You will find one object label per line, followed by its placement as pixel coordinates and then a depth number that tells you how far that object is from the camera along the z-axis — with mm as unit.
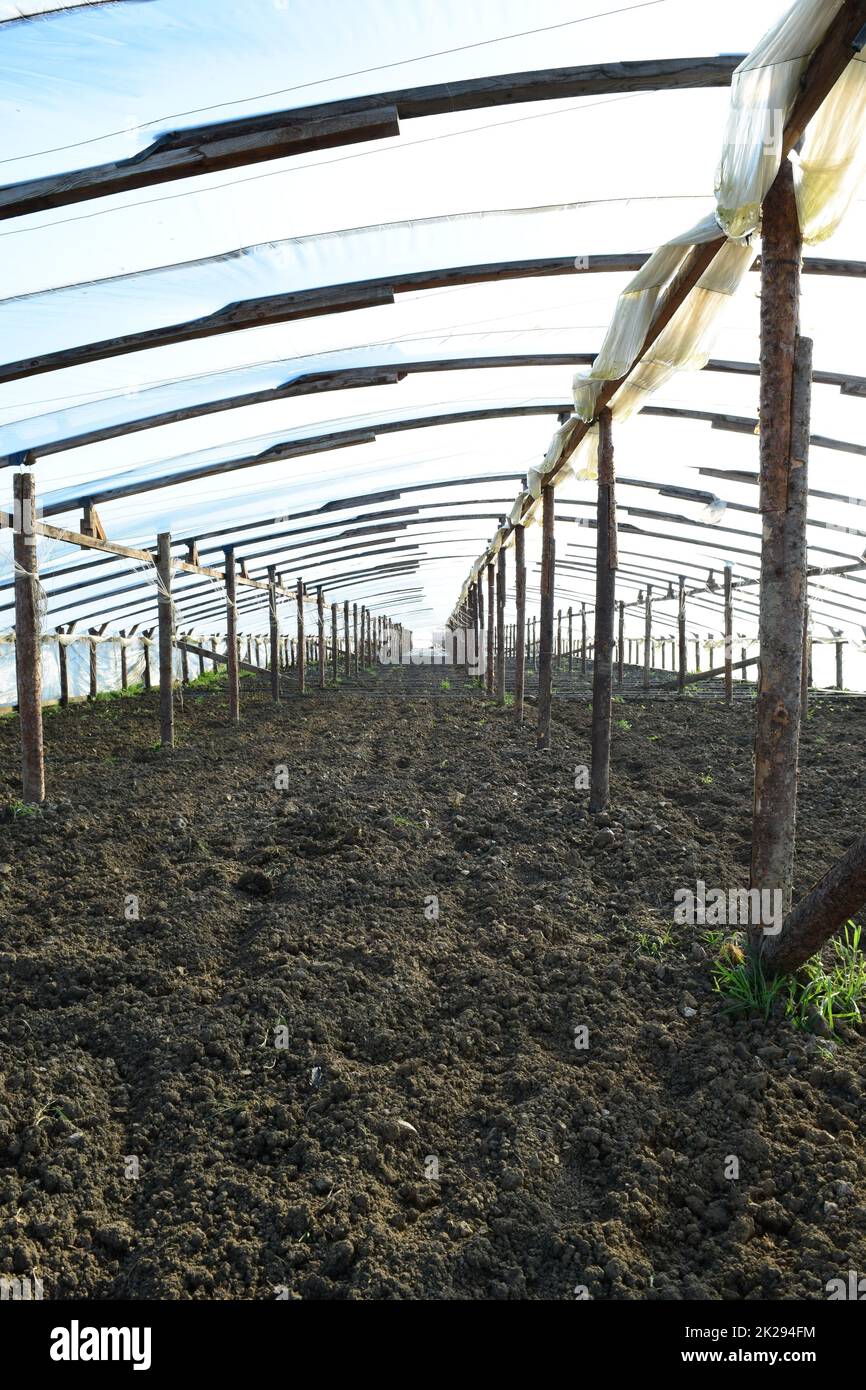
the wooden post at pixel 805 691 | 10756
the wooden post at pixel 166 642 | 9327
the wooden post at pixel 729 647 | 12414
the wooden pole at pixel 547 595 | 8227
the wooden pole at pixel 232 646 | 11711
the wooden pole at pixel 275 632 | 13438
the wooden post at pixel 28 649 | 6344
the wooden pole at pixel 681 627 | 14169
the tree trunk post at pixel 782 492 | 3252
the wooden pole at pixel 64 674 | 14712
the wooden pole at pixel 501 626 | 12789
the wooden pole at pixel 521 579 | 10266
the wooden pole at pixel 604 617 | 5914
